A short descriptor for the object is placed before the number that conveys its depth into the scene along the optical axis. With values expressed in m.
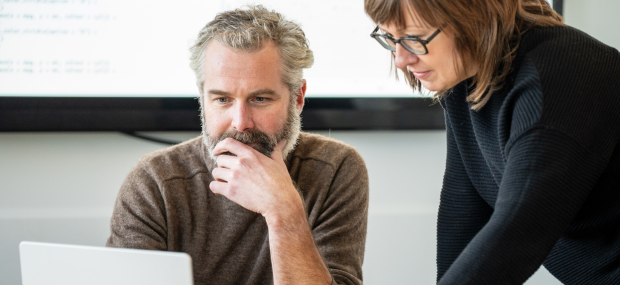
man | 1.88
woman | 1.55
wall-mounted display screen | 2.25
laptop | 1.55
